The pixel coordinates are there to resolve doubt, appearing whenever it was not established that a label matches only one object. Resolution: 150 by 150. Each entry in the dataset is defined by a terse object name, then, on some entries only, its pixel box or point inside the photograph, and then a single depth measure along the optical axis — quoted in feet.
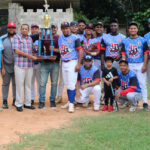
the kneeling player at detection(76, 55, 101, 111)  19.16
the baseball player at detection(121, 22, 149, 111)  18.17
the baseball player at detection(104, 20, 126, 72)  19.43
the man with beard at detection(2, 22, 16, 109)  18.48
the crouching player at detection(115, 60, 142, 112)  18.34
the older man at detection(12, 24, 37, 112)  17.96
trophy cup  18.40
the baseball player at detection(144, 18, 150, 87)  18.47
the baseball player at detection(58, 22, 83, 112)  18.29
